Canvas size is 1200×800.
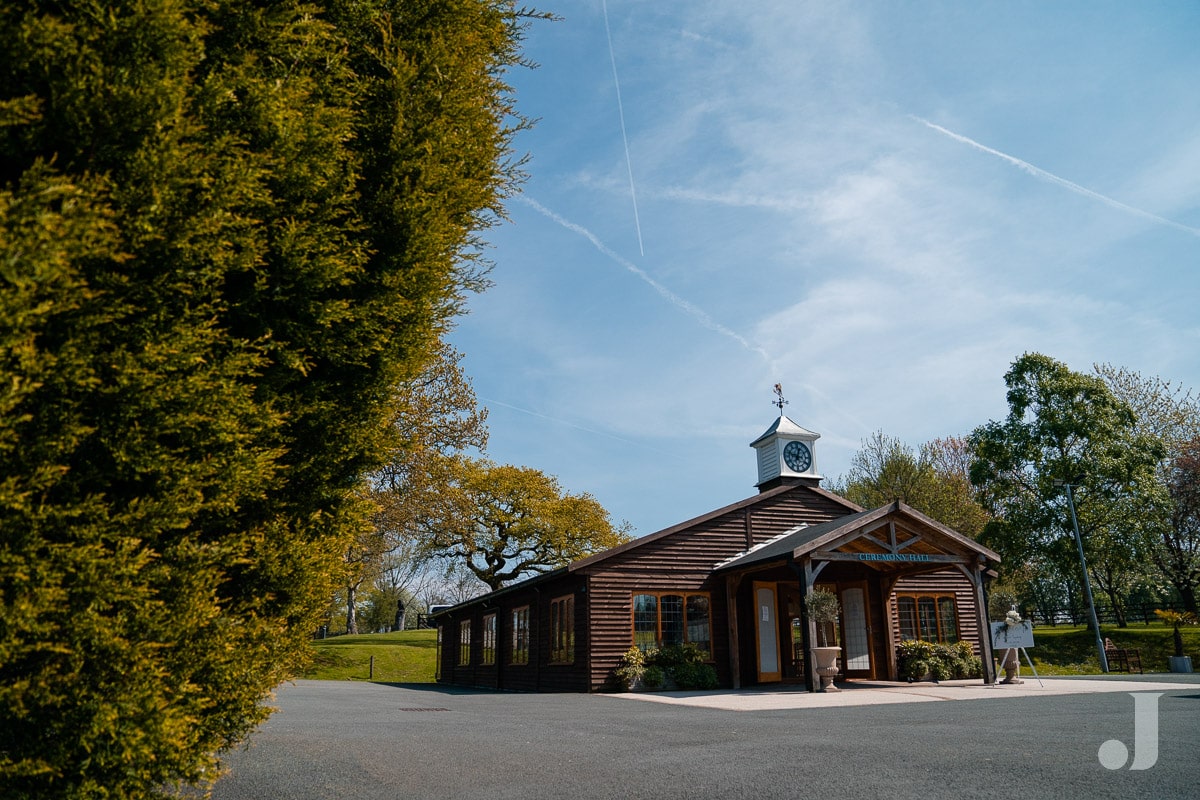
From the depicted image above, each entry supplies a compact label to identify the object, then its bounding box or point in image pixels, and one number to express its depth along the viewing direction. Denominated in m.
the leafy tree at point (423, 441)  27.64
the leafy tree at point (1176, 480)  35.69
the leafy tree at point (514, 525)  36.38
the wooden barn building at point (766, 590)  17.36
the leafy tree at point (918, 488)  39.34
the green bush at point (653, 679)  18.06
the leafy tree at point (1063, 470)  31.95
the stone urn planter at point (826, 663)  15.80
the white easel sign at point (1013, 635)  15.84
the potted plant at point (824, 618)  15.60
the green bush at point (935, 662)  18.70
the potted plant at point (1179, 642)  21.94
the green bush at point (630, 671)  17.98
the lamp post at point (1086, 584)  26.25
